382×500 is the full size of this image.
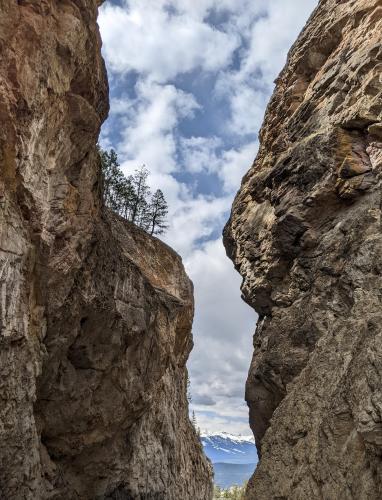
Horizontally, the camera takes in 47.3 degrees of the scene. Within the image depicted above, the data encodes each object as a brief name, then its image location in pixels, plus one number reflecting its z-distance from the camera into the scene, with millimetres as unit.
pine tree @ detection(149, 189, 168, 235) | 49844
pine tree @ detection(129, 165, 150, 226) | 49750
